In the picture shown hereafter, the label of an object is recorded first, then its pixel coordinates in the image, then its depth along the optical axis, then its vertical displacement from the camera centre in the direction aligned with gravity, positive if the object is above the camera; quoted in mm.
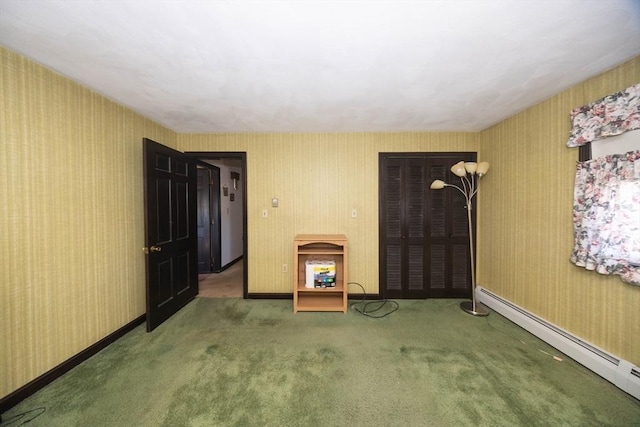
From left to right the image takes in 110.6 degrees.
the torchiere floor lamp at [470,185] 2770 +326
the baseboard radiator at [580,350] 1602 -1215
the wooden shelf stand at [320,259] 2832 -888
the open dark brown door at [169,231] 2369 -229
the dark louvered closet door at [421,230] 3191 -298
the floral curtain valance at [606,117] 1607 +717
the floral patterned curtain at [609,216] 1624 -64
